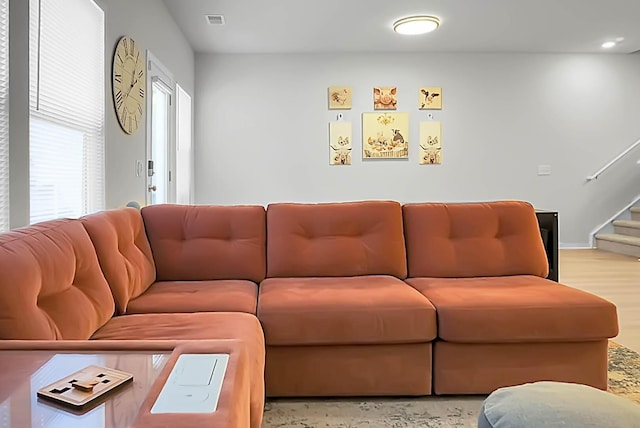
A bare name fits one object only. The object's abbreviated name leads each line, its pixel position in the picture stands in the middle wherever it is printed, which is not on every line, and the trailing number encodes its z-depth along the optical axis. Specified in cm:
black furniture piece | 374
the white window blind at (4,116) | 208
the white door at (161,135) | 445
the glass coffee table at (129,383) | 86
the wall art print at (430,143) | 652
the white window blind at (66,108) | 240
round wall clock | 336
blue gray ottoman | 121
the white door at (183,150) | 553
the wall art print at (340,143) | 650
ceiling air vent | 501
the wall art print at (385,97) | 647
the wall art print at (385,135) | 648
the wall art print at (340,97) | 645
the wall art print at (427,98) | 649
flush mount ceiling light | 502
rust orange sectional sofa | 176
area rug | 206
